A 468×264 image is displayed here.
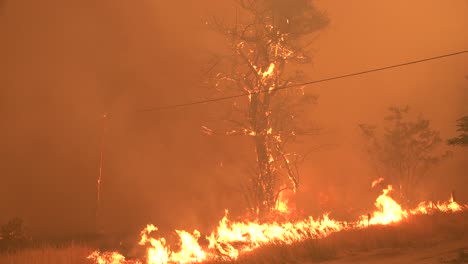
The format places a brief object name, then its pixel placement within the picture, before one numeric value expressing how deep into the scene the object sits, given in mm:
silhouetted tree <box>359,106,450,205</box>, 29672
